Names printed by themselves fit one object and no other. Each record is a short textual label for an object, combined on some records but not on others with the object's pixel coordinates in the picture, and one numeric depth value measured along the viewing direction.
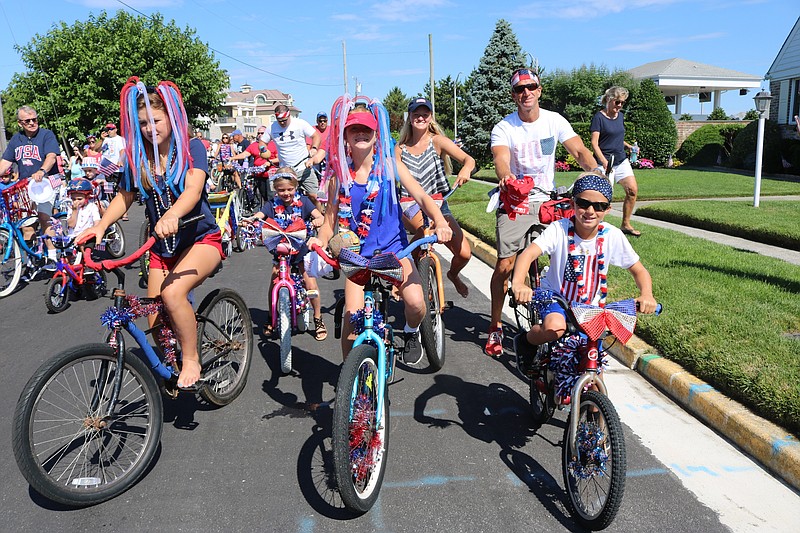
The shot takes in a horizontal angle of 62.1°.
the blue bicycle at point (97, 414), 3.25
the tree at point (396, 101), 95.01
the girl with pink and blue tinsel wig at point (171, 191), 4.07
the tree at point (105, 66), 32.62
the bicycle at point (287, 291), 5.41
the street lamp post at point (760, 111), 13.21
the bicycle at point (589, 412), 3.05
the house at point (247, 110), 113.06
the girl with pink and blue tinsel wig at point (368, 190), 4.02
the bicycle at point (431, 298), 5.20
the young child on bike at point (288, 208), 6.29
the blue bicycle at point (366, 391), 3.12
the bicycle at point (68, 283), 7.67
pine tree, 37.03
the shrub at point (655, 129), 32.25
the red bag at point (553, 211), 4.87
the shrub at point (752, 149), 24.44
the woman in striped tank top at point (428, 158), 6.26
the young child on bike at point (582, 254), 3.67
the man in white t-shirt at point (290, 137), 11.12
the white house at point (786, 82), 27.16
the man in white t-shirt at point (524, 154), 5.46
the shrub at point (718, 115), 39.78
